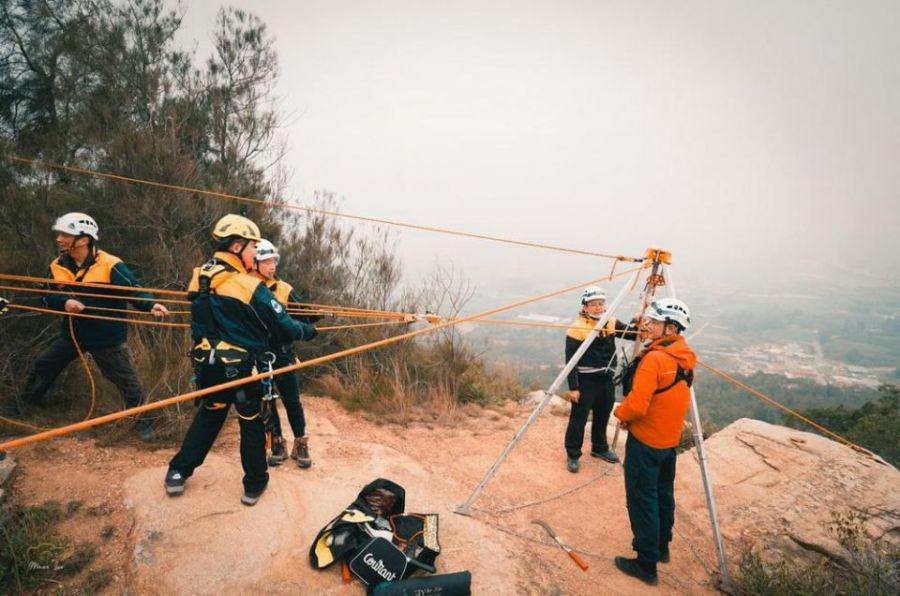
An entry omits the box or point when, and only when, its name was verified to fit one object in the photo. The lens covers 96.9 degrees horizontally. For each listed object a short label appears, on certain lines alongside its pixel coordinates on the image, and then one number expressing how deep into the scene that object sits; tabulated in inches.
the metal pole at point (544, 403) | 147.6
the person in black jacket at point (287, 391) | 153.6
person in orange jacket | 126.6
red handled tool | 135.3
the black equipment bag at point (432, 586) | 99.0
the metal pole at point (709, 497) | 135.3
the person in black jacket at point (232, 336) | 117.1
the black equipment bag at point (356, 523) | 109.6
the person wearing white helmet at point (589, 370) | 191.2
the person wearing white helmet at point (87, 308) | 146.7
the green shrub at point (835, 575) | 118.6
